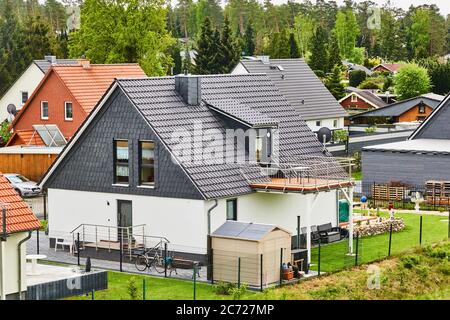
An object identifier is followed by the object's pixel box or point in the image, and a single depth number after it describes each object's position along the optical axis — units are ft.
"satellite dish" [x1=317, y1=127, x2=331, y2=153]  162.37
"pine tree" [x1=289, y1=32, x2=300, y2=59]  386.73
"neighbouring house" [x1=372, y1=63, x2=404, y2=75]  431.72
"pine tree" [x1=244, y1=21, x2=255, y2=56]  463.79
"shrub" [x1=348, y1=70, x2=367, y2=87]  388.37
